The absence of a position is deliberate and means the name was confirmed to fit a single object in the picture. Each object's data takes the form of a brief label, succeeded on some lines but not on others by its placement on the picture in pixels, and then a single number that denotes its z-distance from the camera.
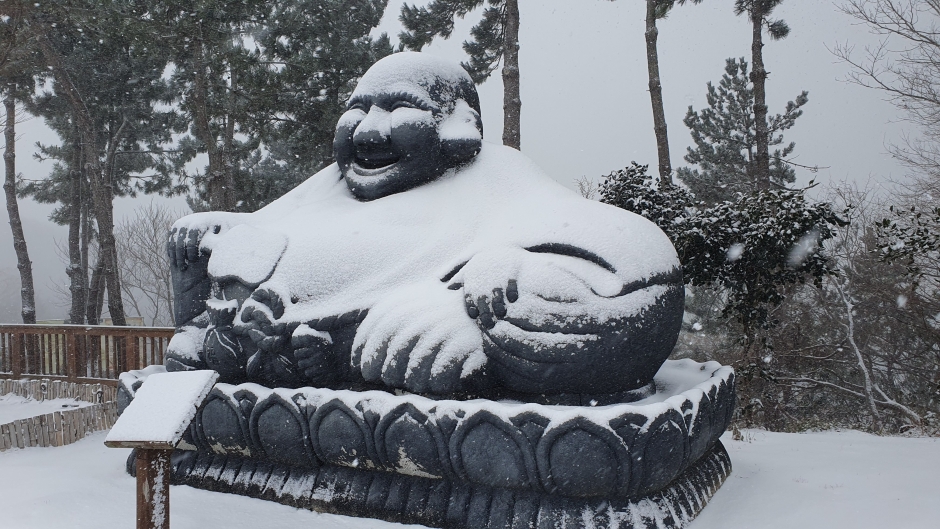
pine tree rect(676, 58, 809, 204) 10.91
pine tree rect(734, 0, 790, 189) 7.62
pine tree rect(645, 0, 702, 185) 7.32
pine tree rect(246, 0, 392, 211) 10.11
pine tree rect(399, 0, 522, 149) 9.21
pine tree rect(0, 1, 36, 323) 10.69
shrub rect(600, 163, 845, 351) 4.46
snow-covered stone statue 2.45
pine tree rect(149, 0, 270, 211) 8.84
